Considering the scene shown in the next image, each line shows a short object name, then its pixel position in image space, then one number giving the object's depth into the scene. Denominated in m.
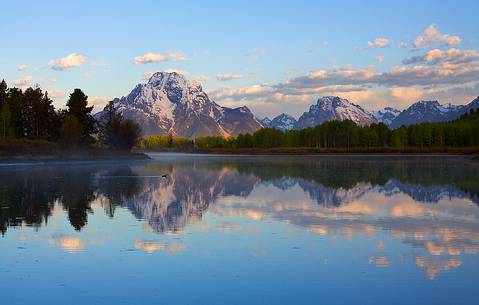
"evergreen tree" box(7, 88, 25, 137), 120.43
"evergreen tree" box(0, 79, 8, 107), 122.36
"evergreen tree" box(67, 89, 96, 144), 126.31
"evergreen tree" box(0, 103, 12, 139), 110.06
